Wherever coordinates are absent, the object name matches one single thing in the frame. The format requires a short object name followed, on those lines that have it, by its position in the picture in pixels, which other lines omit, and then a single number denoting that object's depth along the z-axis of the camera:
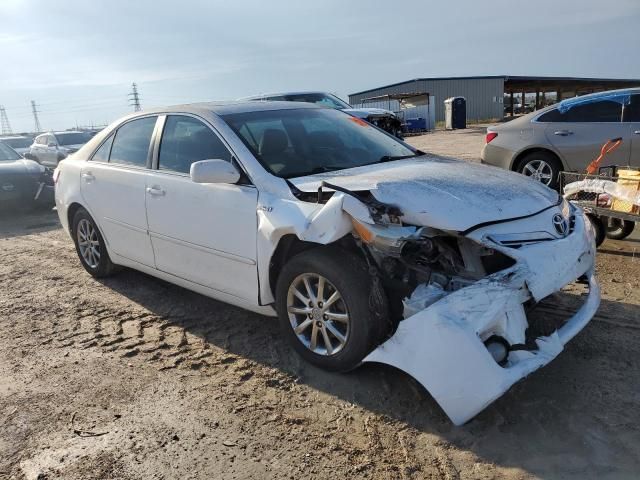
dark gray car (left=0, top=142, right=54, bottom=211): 10.27
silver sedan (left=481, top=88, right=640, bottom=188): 7.83
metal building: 43.28
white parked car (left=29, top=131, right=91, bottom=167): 16.50
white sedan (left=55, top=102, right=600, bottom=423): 2.88
